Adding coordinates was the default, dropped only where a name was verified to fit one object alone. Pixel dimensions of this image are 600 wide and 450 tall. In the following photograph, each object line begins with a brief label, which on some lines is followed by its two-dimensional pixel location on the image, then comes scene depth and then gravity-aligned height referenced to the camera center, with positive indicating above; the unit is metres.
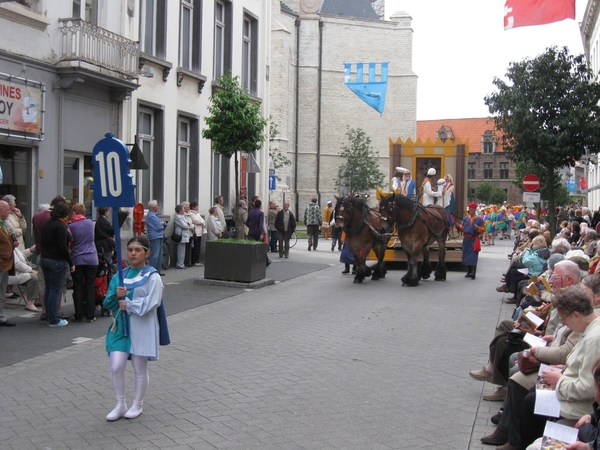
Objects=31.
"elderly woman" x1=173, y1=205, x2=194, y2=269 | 18.28 -0.84
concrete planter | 15.12 -1.31
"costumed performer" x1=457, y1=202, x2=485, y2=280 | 17.28 -0.94
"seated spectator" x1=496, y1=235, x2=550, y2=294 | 10.92 -0.82
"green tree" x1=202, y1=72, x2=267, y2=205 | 15.72 +1.58
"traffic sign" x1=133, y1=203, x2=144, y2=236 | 16.88 -0.54
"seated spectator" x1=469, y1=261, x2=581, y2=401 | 6.30 -1.31
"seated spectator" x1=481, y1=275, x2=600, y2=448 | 5.13 -1.26
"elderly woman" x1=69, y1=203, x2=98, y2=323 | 10.56 -0.99
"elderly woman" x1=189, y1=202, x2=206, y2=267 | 19.14 -0.85
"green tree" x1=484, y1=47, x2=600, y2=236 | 22.08 +2.82
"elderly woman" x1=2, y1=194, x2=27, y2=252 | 11.80 -0.46
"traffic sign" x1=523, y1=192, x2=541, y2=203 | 25.44 +0.16
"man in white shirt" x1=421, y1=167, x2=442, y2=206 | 18.70 +0.17
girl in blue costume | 5.98 -1.05
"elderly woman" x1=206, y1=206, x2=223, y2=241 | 19.84 -0.77
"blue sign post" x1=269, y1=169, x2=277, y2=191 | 26.62 +0.56
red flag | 16.92 +4.38
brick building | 96.50 +6.30
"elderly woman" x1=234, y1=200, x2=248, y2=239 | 16.81 -0.59
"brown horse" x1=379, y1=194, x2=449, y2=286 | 15.78 -0.57
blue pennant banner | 51.25 +8.03
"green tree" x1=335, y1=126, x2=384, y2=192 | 55.81 +2.42
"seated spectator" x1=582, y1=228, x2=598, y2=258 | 11.84 -0.69
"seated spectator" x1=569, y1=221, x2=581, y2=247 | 18.10 -0.77
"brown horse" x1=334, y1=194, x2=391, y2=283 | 15.98 -0.64
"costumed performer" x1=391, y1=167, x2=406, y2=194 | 18.98 +0.42
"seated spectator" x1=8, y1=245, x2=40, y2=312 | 11.25 -1.31
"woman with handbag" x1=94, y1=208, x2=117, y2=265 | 11.48 -0.69
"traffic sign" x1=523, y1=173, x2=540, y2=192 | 25.72 +0.64
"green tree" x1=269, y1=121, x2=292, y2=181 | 47.12 +2.45
